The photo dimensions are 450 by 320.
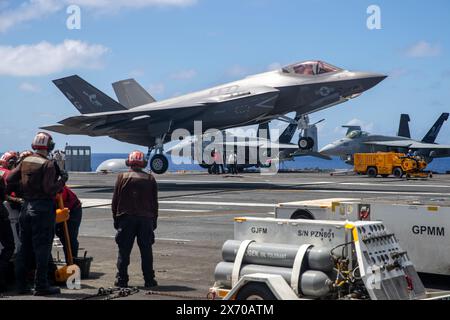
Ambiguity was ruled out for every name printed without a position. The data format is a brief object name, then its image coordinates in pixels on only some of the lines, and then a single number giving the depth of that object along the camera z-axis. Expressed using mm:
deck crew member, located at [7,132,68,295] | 8375
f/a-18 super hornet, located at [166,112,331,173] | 62125
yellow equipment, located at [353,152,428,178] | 45312
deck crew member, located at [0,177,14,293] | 8820
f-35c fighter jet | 31891
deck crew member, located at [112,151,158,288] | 9156
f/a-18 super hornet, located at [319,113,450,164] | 61562
